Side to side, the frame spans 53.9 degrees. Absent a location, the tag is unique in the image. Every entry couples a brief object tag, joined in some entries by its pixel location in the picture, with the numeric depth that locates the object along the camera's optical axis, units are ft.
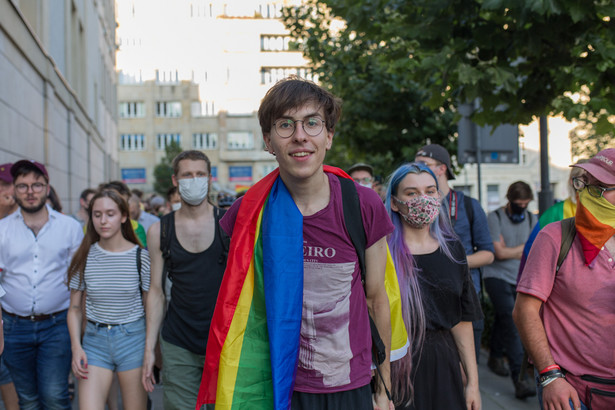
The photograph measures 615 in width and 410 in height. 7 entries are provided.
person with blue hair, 10.61
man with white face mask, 12.84
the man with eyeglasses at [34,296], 14.89
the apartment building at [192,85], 196.54
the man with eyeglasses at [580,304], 9.20
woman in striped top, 13.73
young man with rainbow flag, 7.84
